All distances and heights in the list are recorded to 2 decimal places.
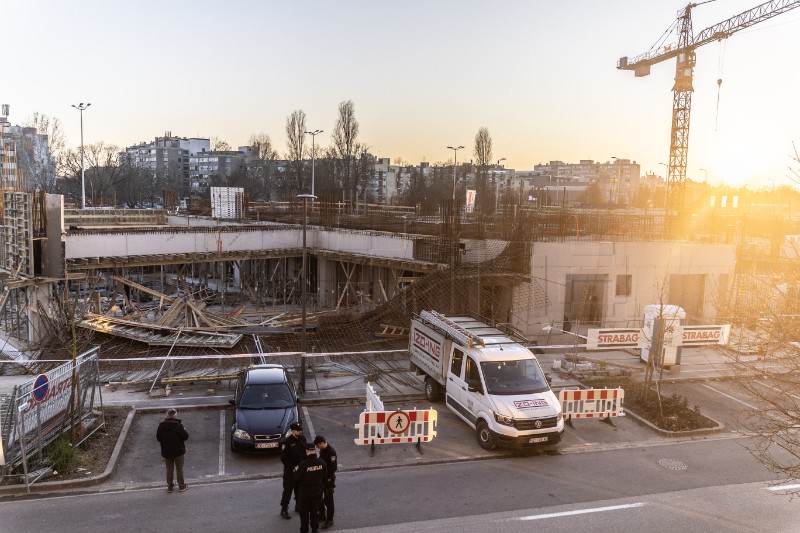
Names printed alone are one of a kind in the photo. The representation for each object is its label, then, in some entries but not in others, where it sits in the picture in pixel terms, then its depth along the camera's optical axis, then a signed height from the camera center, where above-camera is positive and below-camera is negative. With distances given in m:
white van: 12.44 -3.90
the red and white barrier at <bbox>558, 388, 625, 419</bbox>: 14.04 -4.47
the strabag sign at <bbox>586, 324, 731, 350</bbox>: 19.77 -4.21
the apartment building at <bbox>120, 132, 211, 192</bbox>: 163.73 +9.93
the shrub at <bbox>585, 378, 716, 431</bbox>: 14.62 -4.94
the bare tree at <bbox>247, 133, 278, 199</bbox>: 106.50 +4.92
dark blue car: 12.09 -4.31
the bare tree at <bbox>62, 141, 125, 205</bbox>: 91.75 +2.35
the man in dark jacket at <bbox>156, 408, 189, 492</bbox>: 10.34 -4.03
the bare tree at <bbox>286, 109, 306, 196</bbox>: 79.81 +6.83
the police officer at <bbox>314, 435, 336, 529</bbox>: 9.45 -4.21
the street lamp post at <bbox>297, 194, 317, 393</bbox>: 15.97 -3.83
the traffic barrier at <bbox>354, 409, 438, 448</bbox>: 12.44 -4.51
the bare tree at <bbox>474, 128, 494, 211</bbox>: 88.19 +6.65
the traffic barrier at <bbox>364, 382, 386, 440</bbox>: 13.03 -4.24
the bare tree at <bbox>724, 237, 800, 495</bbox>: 9.02 -3.23
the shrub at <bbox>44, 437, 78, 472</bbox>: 11.02 -4.65
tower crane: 64.62 +12.99
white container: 18.38 -3.47
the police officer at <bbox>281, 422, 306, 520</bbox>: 9.66 -3.95
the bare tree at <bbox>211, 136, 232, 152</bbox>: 164.52 +11.69
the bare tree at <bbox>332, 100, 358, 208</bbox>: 72.81 +6.49
